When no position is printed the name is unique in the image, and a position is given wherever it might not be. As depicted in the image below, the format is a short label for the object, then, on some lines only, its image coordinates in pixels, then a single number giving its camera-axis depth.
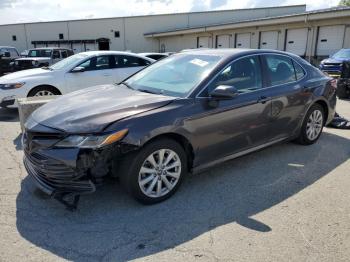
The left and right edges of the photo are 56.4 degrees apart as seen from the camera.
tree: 54.46
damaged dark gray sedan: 3.13
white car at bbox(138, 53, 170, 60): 13.38
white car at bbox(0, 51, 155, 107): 7.50
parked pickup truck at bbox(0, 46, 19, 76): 13.37
